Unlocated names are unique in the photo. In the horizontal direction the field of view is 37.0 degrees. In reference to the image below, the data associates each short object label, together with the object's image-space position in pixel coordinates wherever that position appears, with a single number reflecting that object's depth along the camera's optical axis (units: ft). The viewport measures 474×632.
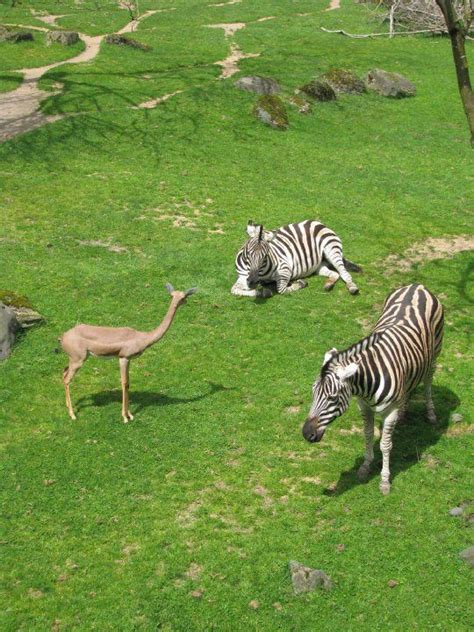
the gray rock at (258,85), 90.48
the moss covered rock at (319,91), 92.12
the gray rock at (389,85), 98.12
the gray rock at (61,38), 109.60
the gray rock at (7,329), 42.45
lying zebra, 50.52
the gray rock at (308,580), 27.20
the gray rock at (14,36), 108.58
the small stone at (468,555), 28.19
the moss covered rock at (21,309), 45.52
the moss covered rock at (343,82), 96.78
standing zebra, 28.60
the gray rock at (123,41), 110.63
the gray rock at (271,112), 84.12
